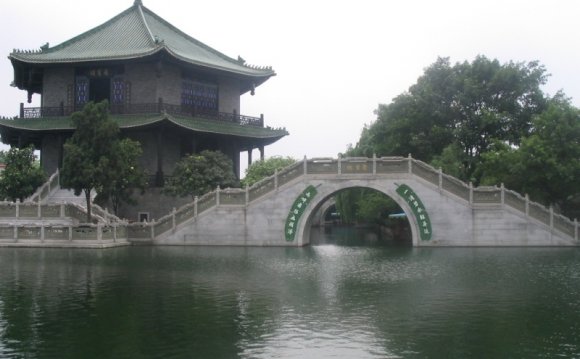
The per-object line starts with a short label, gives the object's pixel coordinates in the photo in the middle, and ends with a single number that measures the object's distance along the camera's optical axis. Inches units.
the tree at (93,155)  1159.6
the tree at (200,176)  1349.7
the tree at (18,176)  1317.7
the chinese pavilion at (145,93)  1504.7
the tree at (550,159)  1174.3
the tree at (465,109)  1508.4
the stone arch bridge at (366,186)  1171.3
